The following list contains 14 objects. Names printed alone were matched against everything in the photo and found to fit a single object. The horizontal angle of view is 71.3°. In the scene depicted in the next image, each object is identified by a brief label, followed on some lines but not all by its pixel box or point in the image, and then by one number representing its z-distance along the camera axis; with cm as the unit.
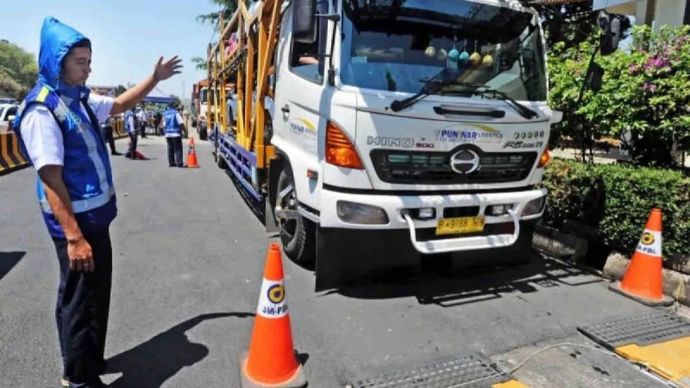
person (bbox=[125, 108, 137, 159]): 1396
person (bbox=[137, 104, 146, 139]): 2400
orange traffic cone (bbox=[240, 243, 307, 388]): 275
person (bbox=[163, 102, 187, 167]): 1217
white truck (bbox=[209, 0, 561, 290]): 360
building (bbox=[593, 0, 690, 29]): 1137
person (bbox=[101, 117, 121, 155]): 1521
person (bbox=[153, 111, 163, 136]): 2779
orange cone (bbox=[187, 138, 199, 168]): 1248
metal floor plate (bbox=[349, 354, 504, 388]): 286
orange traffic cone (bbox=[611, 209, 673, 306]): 407
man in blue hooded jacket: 229
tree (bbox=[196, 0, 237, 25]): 2296
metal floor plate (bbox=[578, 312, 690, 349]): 345
